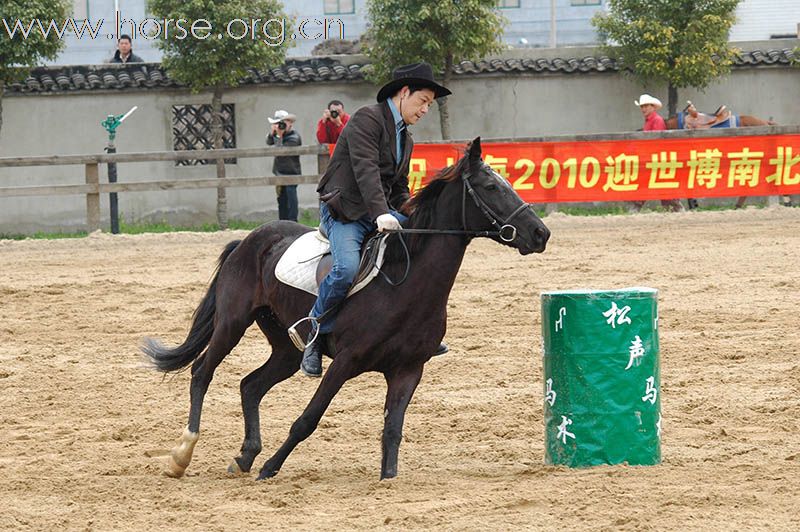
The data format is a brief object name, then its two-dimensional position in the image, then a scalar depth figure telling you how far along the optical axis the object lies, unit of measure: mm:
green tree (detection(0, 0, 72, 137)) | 20078
